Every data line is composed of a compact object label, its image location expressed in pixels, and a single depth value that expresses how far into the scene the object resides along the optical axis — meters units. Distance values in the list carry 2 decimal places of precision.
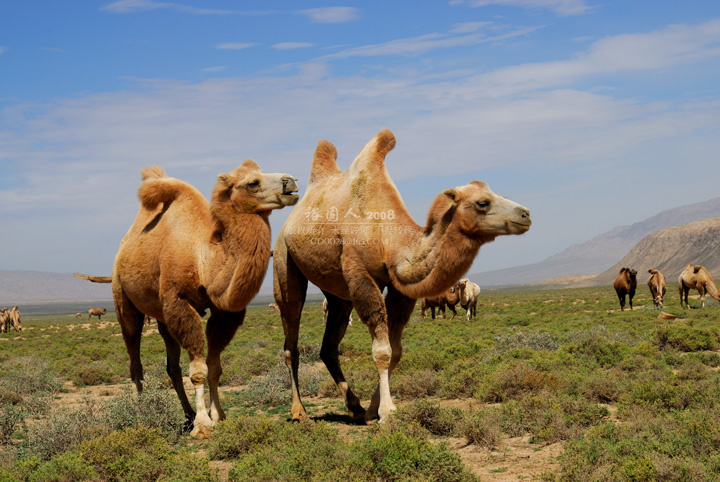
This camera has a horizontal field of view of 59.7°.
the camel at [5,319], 44.55
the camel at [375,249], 6.89
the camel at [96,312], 68.96
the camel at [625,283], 31.67
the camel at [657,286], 30.62
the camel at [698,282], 29.02
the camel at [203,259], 7.47
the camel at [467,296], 32.09
